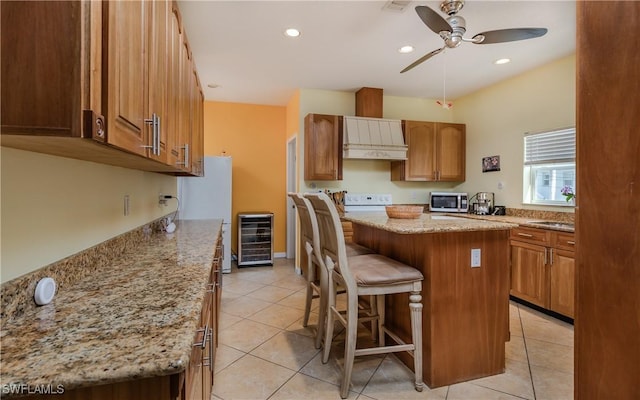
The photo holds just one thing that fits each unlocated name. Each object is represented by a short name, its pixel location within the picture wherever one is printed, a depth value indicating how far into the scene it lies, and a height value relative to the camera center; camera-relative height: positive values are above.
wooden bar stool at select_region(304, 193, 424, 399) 1.82 -0.50
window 3.43 +0.40
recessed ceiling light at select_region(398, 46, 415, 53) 3.16 +1.54
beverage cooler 4.88 -0.63
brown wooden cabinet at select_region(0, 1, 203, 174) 0.69 +0.29
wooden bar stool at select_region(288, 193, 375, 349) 2.33 -0.42
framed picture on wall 4.26 +0.50
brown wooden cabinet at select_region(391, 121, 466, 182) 4.52 +0.68
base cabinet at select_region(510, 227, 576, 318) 2.81 -0.67
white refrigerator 4.36 +0.05
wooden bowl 2.33 -0.10
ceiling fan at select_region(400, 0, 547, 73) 2.06 +1.17
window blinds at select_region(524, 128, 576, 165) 3.40 +0.61
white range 4.45 -0.03
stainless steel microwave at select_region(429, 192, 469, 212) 4.58 -0.04
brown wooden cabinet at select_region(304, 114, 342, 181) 4.12 +0.70
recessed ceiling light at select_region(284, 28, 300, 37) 2.81 +1.52
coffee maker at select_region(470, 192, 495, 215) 4.24 -0.05
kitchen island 1.91 -0.61
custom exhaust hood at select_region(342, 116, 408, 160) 4.12 +0.81
